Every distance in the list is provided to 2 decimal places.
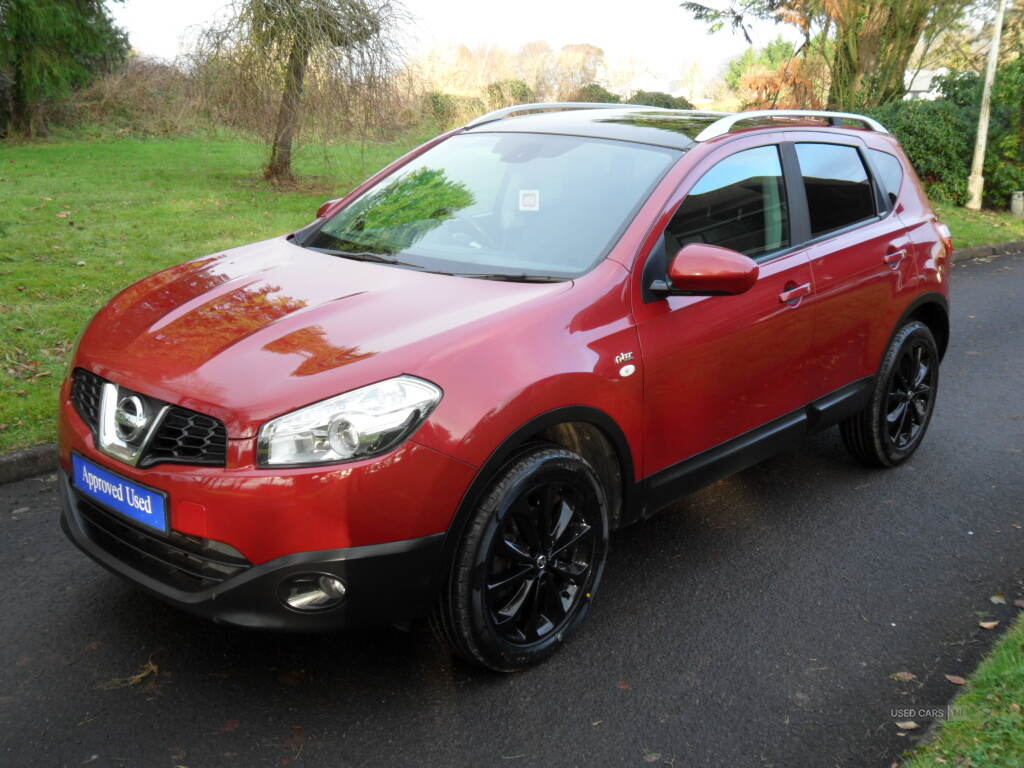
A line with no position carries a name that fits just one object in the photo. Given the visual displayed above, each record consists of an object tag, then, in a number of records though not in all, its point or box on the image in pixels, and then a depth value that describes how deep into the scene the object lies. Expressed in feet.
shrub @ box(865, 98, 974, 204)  55.67
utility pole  52.60
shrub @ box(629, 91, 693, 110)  91.19
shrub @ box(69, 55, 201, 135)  77.56
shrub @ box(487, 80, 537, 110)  77.66
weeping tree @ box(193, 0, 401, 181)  46.47
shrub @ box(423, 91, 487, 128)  67.17
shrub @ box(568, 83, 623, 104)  95.11
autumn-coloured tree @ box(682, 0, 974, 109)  65.72
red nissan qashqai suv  8.87
